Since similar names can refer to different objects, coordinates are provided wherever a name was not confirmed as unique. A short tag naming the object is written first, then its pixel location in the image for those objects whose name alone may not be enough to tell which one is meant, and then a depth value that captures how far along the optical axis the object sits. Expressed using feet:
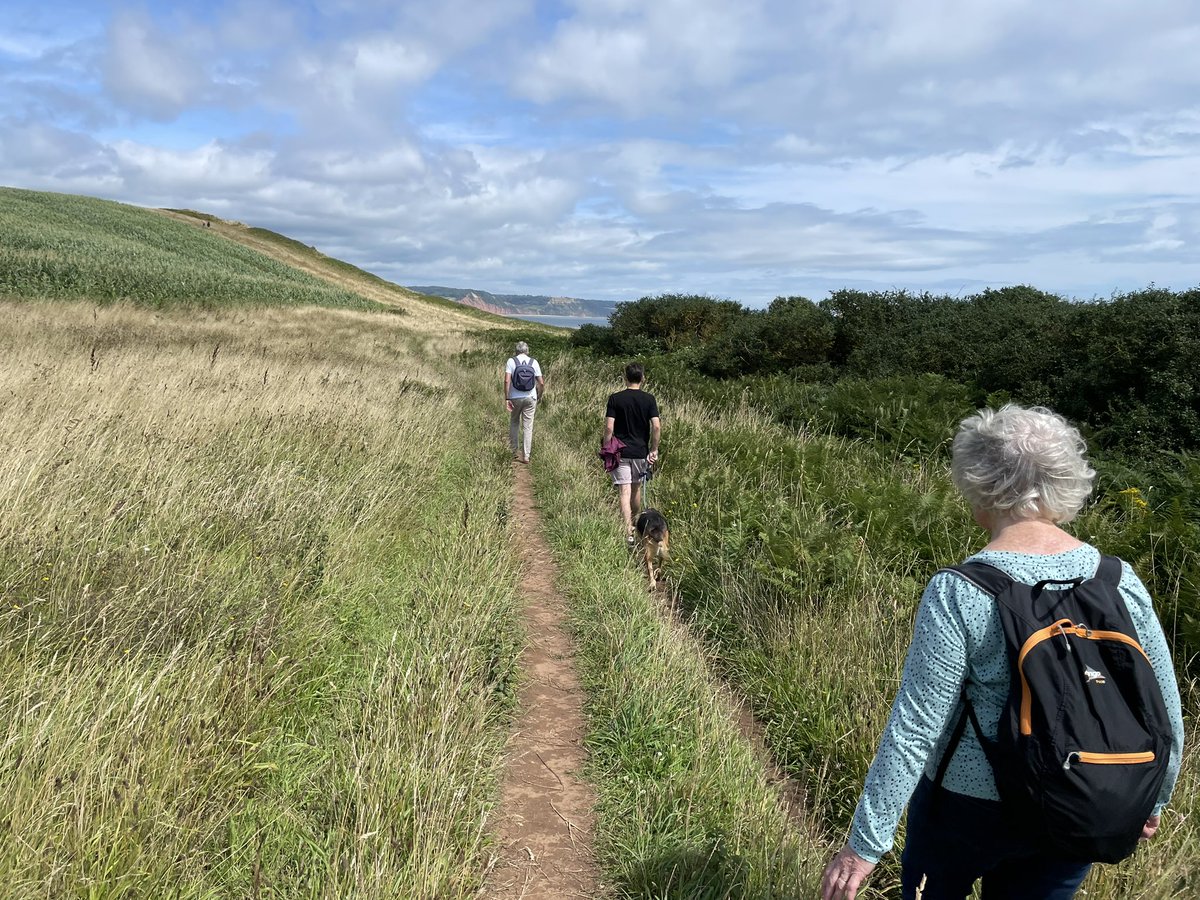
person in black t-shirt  27.50
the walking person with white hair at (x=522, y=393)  38.27
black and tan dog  22.25
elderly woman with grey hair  6.17
